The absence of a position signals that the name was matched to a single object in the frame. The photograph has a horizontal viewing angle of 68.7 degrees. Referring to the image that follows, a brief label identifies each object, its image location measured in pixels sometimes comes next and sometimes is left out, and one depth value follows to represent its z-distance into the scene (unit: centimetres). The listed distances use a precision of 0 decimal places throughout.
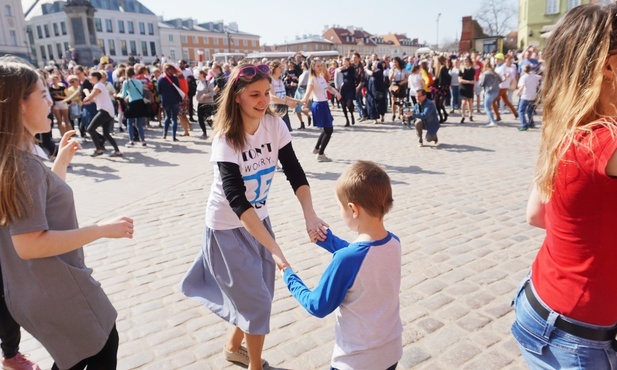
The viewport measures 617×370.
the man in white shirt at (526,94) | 1227
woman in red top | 133
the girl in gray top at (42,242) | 179
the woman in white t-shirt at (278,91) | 784
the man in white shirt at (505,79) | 1355
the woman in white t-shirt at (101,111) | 1010
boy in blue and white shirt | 184
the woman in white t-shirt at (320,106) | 930
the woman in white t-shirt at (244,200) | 251
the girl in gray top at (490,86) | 1317
